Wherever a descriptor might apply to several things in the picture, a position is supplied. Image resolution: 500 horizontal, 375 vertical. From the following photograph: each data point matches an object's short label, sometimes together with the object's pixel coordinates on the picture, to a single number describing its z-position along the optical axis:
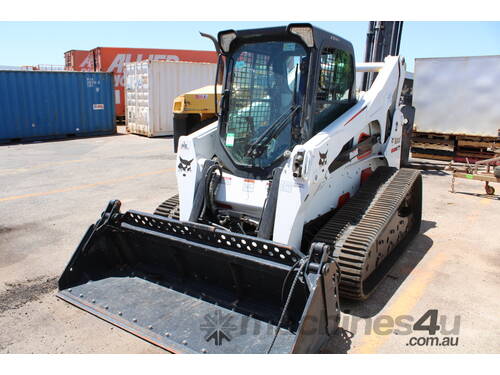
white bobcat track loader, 3.46
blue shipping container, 15.73
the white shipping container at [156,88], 17.48
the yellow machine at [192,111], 12.80
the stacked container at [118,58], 22.25
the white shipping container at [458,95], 11.47
